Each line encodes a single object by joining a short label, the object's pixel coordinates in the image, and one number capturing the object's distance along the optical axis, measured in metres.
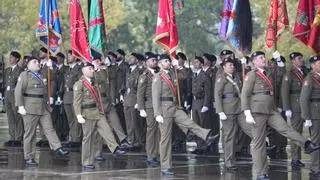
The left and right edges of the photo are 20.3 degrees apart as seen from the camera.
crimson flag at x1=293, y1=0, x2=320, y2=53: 16.38
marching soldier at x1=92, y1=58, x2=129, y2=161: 17.44
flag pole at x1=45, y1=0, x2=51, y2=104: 17.38
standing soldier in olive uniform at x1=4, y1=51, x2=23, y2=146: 19.41
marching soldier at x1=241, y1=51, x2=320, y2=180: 13.54
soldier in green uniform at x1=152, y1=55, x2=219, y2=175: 14.59
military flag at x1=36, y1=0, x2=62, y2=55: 17.95
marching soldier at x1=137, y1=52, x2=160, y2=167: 16.03
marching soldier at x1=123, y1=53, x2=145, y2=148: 19.00
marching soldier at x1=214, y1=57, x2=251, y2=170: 15.19
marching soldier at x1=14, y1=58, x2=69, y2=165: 15.80
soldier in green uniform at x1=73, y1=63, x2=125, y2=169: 15.22
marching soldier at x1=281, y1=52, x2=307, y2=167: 15.70
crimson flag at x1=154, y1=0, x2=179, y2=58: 15.89
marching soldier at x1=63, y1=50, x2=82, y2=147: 19.28
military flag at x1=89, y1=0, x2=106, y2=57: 18.14
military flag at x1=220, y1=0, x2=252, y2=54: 16.11
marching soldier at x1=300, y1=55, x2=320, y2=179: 14.05
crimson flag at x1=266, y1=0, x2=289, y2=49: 16.38
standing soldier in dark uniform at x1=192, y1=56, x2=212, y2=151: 18.31
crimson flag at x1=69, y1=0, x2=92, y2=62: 16.95
